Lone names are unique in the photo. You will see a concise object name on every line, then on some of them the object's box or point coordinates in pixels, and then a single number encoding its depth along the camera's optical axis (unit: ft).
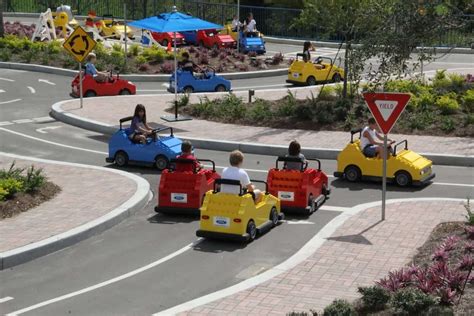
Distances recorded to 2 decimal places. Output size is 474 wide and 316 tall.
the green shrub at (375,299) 32.58
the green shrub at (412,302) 31.07
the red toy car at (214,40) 134.21
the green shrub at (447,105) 75.10
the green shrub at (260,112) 77.97
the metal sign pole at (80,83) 87.21
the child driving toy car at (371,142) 58.08
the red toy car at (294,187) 49.75
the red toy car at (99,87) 93.45
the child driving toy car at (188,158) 51.06
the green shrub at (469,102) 75.31
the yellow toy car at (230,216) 44.29
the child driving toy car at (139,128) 62.80
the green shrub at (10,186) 48.98
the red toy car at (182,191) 49.85
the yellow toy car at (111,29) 144.25
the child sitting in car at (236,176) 45.42
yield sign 46.24
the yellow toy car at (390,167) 56.49
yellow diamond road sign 82.43
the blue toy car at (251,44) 131.85
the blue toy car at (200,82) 95.86
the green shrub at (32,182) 51.03
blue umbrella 80.74
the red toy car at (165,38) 138.21
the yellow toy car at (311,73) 103.24
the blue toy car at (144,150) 61.98
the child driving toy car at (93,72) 92.66
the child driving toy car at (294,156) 50.78
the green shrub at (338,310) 30.19
